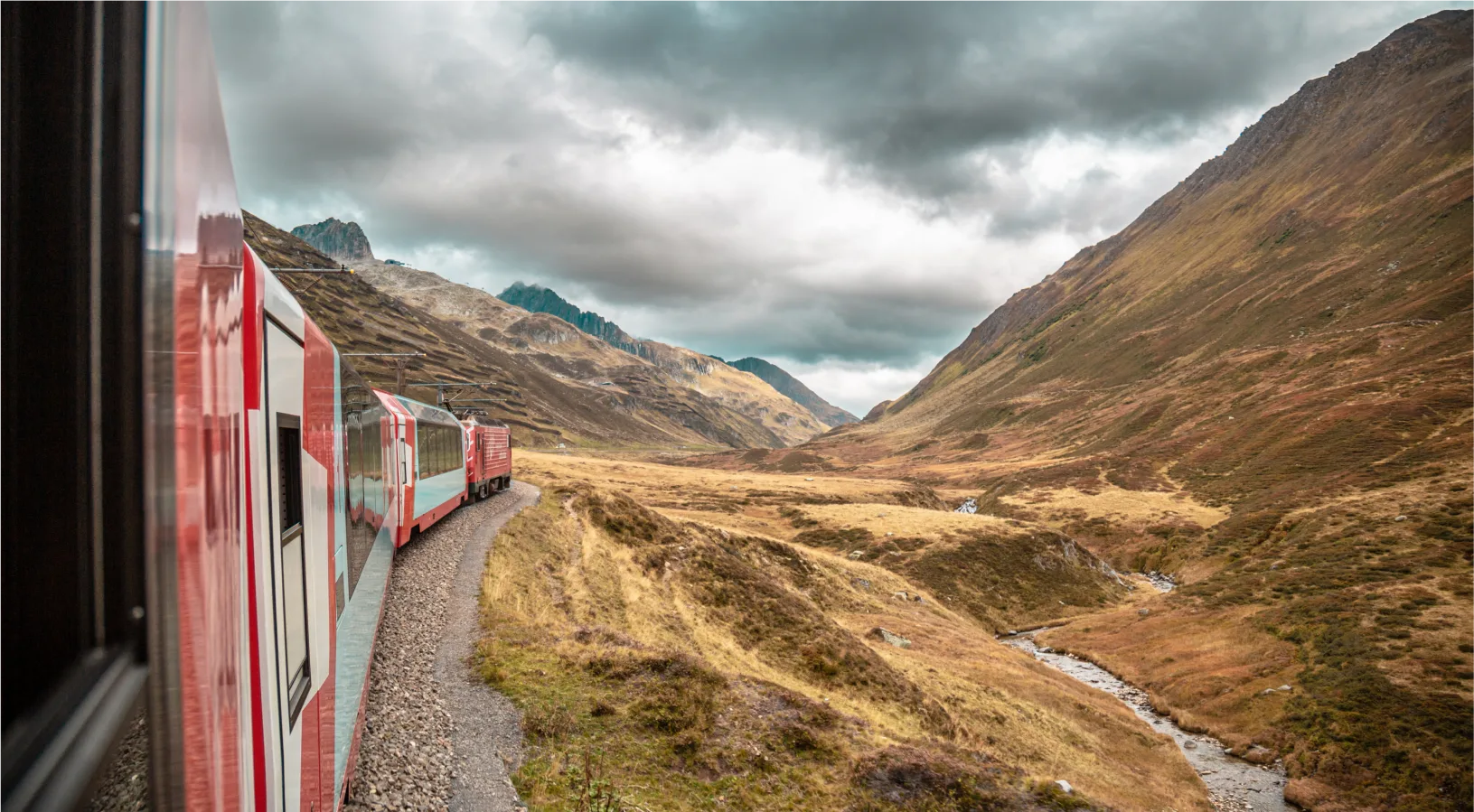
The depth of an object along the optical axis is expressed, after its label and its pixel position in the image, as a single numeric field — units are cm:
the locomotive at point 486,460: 3653
